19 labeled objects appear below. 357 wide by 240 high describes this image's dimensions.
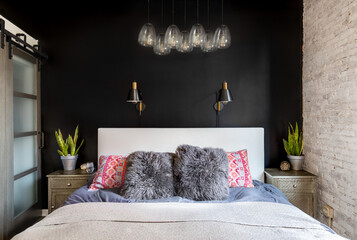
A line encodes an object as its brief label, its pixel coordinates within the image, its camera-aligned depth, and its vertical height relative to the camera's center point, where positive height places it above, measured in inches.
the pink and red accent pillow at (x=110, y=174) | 95.9 -23.8
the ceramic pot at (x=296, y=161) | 117.3 -22.2
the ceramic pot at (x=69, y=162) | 117.3 -22.7
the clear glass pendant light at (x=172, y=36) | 81.4 +28.7
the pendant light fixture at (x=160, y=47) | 90.4 +27.8
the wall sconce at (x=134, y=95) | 112.6 +11.1
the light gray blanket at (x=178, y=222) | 54.8 -27.5
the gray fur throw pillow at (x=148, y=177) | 83.9 -22.3
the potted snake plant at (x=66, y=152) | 117.6 -17.6
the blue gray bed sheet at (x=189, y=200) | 81.7 -28.9
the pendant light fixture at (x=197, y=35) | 81.8 +29.5
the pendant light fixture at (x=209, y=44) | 88.5 +28.3
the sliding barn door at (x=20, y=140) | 96.2 -10.6
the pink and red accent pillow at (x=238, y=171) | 98.9 -23.3
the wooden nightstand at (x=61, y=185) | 109.9 -32.0
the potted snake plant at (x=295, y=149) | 117.7 -16.3
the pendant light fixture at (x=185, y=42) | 88.2 +28.8
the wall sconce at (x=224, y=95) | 111.9 +11.0
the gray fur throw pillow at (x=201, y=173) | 85.0 -21.4
